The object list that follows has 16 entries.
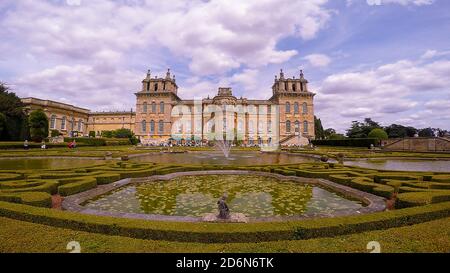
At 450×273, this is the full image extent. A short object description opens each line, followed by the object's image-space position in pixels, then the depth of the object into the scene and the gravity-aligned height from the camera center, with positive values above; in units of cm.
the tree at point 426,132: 6712 +211
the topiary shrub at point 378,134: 4334 +104
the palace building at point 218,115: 5269 +516
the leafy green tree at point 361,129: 5382 +247
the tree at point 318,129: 6460 +278
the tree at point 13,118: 3350 +296
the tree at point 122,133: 5599 +169
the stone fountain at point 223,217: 527 -149
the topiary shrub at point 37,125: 3422 +208
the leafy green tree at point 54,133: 4584 +140
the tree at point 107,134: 5729 +152
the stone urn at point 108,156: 1997 -107
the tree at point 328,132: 7341 +243
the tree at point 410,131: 6419 +222
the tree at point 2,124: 3122 +205
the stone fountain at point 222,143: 4653 -35
